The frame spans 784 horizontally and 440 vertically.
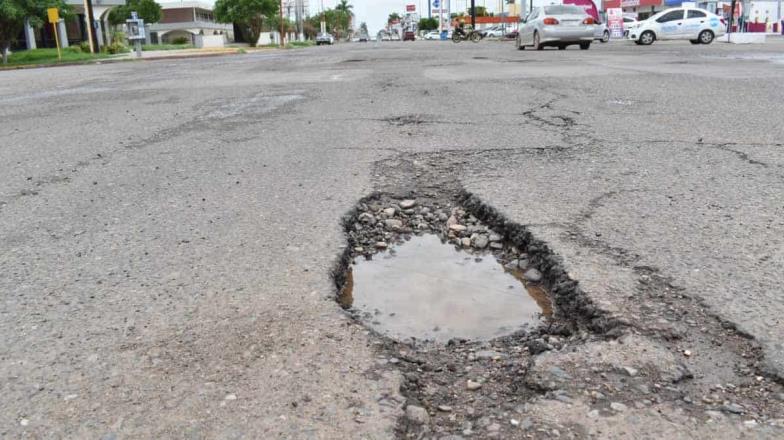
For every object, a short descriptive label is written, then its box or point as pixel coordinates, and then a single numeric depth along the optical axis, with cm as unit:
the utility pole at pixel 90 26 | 3558
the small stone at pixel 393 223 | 381
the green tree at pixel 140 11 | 7100
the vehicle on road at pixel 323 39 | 7662
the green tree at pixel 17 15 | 2934
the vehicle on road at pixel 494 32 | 6135
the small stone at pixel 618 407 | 190
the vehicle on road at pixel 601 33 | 3258
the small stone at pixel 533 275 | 307
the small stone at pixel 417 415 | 188
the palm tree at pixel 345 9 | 15841
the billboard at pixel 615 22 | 3925
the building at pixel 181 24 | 8494
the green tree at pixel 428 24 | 13662
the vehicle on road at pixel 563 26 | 1998
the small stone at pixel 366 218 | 385
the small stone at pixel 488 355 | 233
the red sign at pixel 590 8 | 3994
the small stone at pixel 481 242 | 352
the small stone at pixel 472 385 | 208
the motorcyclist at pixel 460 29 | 4291
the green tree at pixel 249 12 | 6222
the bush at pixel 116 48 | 3978
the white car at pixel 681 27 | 2602
